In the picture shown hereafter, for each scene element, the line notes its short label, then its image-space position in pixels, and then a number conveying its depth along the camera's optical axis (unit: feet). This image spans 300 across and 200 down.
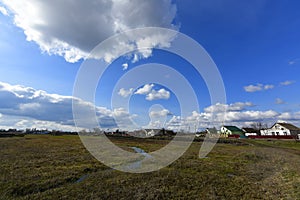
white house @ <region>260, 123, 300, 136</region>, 189.24
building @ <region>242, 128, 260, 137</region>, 238.02
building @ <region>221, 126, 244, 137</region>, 221.83
